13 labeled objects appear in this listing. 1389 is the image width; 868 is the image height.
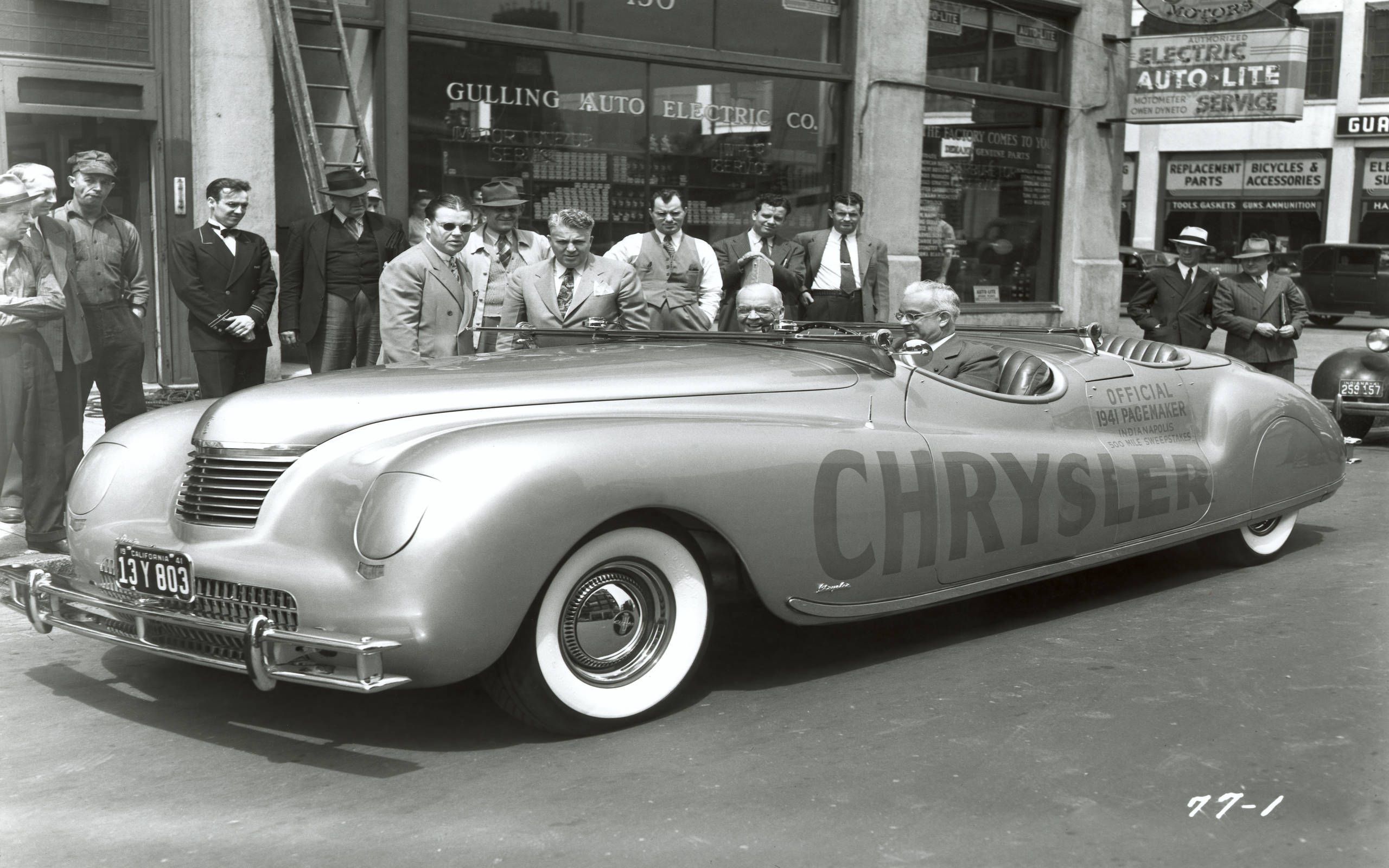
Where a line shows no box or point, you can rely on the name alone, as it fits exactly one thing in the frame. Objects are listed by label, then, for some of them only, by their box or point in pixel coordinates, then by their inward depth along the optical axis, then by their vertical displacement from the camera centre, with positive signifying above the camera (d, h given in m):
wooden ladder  9.87 +1.09
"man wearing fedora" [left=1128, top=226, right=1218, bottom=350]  10.54 -0.19
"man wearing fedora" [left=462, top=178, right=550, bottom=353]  8.12 +0.05
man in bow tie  7.54 -0.20
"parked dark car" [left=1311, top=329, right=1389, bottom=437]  10.51 -0.78
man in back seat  5.73 -0.28
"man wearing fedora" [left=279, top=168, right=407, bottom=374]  8.22 -0.12
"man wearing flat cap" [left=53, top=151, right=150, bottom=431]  7.05 -0.18
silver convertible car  3.69 -0.75
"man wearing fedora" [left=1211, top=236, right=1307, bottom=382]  9.94 -0.29
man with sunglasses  7.37 -0.21
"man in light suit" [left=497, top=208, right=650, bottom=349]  6.59 -0.12
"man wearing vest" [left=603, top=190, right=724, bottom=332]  8.14 +0.03
